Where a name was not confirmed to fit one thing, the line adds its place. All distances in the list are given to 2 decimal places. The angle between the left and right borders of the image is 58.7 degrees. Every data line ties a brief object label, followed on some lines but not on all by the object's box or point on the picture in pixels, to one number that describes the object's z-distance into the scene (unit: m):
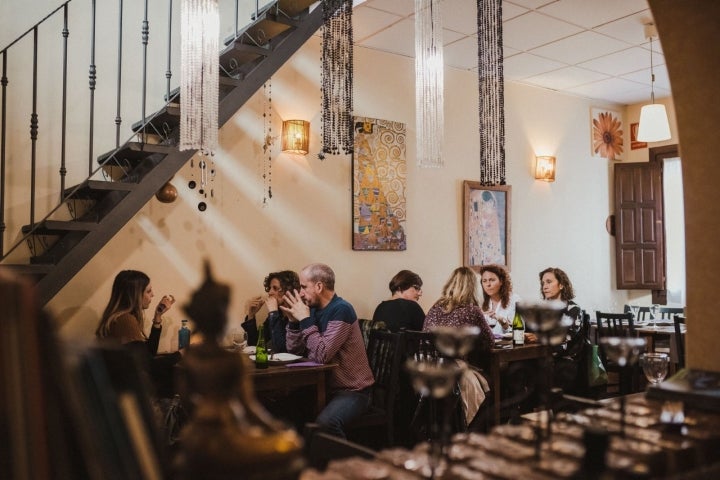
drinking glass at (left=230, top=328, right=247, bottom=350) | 4.16
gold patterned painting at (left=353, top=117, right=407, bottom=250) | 6.15
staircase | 4.11
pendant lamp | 6.29
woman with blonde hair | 4.54
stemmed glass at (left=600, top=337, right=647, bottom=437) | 1.79
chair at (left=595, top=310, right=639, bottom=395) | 6.01
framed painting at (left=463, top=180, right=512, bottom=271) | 6.95
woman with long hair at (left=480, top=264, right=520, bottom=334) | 5.84
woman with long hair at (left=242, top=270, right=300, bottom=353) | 4.87
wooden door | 8.04
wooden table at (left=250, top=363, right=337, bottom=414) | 3.58
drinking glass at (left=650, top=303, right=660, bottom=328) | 7.31
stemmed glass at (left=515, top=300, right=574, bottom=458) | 1.75
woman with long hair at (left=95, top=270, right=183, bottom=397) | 3.94
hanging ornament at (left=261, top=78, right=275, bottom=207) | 5.66
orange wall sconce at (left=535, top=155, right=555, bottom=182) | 7.58
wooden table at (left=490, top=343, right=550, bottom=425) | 4.66
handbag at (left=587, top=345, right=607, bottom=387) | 5.04
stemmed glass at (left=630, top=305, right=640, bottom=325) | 7.89
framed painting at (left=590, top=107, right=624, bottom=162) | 8.23
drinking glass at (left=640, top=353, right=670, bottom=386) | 2.67
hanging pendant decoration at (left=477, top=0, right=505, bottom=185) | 4.62
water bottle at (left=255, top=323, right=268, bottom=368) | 3.73
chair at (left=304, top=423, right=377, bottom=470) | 1.59
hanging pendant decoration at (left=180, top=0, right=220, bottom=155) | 3.67
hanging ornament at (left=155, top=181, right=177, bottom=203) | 4.98
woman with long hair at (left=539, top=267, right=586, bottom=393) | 5.02
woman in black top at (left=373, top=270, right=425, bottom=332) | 5.08
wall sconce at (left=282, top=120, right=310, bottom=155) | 5.71
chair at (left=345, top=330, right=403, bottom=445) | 4.02
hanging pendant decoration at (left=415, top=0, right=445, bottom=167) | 4.25
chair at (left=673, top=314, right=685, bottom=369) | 5.37
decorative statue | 0.88
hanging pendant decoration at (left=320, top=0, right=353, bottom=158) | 4.45
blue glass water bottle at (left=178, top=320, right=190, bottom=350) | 4.77
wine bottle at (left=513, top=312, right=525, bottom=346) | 4.92
